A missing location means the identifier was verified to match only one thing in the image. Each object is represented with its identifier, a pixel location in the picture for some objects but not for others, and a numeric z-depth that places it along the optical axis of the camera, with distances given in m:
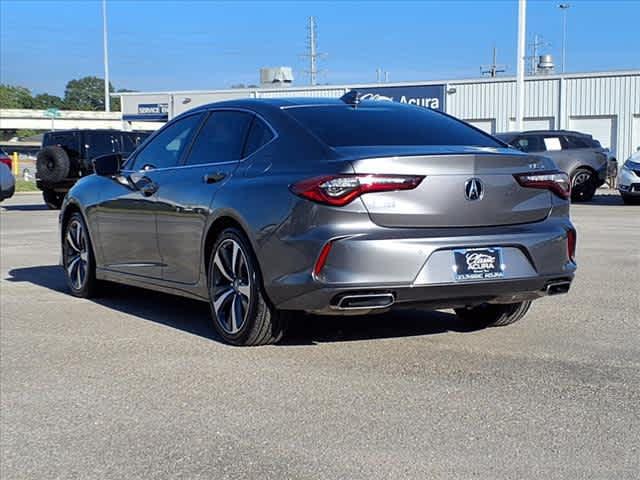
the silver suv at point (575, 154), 21.62
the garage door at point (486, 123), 40.69
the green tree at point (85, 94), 144.62
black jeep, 19.73
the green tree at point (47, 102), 138.00
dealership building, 37.34
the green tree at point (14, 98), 135.38
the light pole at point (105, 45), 58.09
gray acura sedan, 5.22
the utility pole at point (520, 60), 30.53
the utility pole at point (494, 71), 52.73
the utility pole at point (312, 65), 75.94
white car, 19.97
